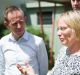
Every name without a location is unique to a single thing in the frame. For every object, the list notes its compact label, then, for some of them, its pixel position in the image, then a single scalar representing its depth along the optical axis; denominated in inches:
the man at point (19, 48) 146.4
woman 110.0
